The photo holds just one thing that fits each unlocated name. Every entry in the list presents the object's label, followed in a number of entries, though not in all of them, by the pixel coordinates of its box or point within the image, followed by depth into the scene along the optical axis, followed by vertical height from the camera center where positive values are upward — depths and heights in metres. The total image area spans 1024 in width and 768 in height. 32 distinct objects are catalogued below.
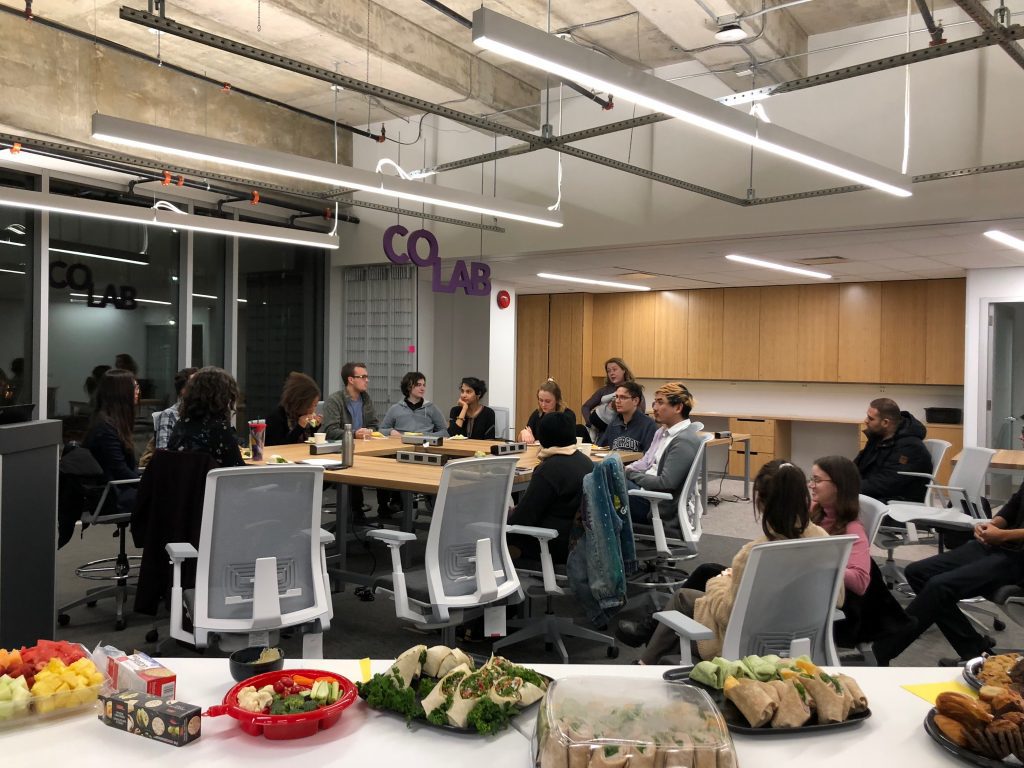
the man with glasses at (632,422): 6.19 -0.41
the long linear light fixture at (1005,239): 7.02 +1.18
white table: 1.49 -0.71
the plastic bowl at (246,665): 1.76 -0.65
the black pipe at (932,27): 4.17 +1.90
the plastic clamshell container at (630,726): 1.32 -0.60
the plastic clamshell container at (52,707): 1.56 -0.67
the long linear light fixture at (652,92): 3.05 +1.23
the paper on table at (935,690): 1.82 -0.71
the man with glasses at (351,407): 7.19 -0.37
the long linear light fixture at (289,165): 4.39 +1.23
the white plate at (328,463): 5.11 -0.62
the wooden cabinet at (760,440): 11.29 -0.96
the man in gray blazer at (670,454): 4.86 -0.51
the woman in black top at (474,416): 7.63 -0.46
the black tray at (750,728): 1.58 -0.69
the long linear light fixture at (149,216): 5.89 +1.16
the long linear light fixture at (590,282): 10.70 +1.20
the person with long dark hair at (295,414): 6.52 -0.40
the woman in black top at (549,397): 7.27 -0.26
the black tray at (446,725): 1.57 -0.70
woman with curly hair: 3.99 -0.30
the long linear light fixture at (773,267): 8.89 +1.20
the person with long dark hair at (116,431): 4.82 -0.40
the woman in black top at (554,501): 4.16 -0.68
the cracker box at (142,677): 1.65 -0.64
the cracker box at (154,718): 1.53 -0.67
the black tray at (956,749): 1.44 -0.69
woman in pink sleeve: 3.27 -0.49
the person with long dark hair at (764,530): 2.56 -0.54
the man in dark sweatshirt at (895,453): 5.90 -0.59
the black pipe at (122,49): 5.88 +2.40
